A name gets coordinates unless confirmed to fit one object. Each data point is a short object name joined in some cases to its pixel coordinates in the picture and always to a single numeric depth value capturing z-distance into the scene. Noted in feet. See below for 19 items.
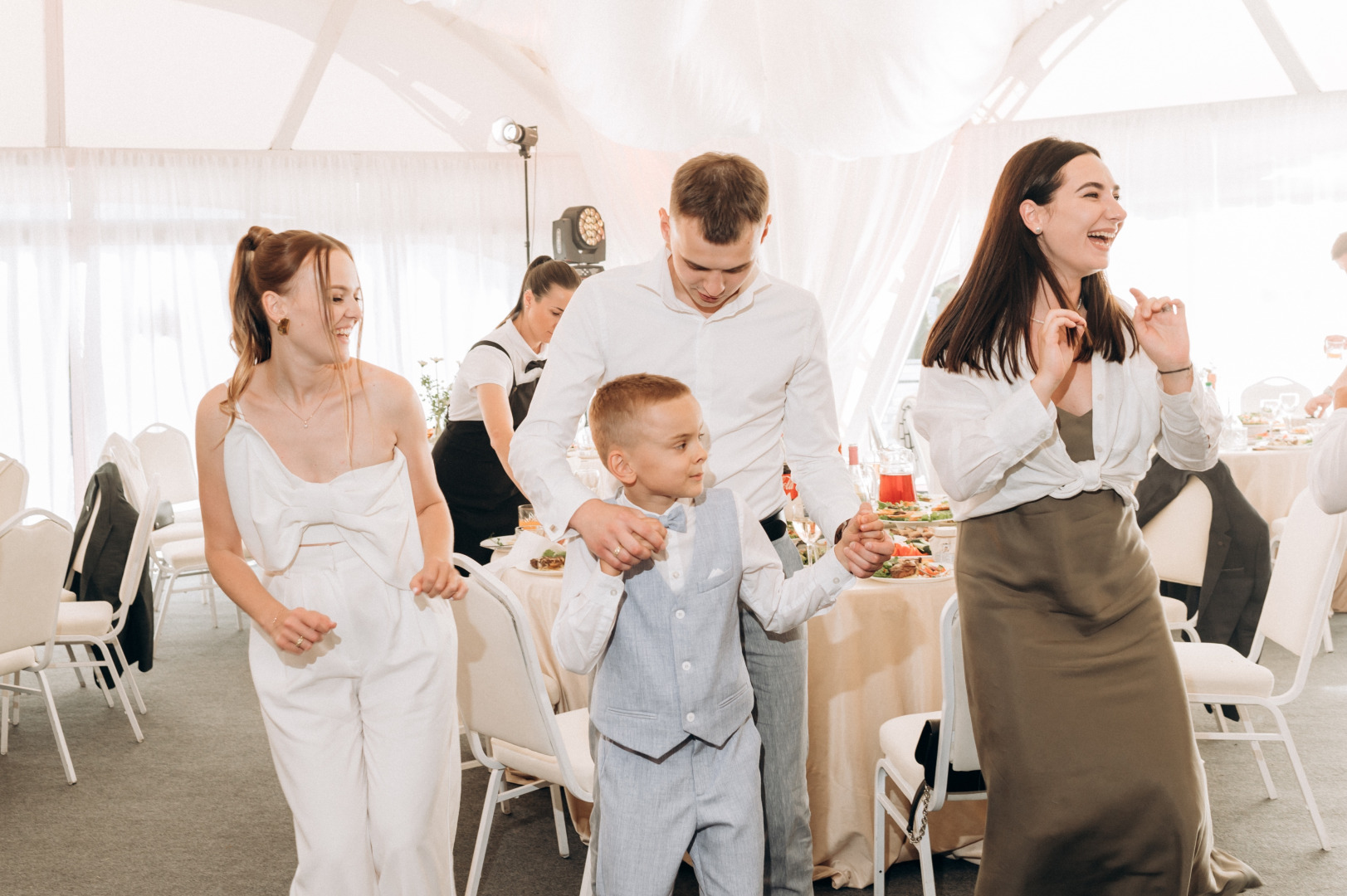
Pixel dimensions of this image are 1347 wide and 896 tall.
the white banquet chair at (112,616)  13.43
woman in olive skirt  6.18
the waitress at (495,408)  11.46
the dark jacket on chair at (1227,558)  12.62
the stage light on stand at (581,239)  22.50
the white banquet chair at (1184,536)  12.59
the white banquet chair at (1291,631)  9.16
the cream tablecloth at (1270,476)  16.81
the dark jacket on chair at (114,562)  14.30
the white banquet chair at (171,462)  22.67
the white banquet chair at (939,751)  7.18
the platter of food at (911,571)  9.07
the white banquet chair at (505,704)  7.61
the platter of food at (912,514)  10.88
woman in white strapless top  6.32
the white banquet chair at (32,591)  11.50
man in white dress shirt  6.14
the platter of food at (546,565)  10.03
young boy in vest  5.56
